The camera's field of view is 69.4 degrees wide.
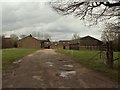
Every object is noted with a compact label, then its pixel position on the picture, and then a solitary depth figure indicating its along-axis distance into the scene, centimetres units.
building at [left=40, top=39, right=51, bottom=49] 3876
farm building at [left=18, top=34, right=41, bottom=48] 3841
